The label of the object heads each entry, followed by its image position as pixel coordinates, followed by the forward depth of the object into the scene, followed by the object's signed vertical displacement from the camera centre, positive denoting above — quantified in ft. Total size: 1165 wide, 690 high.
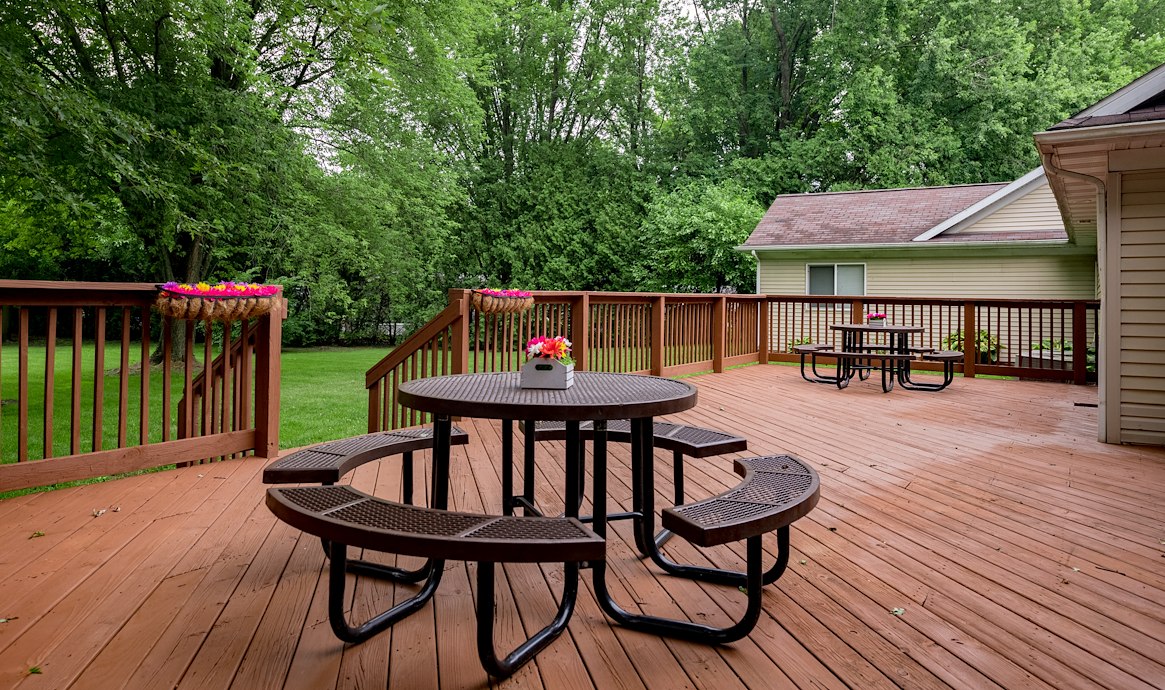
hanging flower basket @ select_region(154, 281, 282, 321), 10.35 +0.81
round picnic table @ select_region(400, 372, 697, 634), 6.09 -0.54
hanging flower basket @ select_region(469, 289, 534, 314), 15.25 +1.25
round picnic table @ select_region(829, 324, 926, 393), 23.20 +0.30
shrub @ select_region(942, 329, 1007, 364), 34.24 +0.80
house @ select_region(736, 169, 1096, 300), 35.99 +6.69
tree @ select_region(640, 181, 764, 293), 49.62 +9.13
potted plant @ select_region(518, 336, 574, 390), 7.34 -0.15
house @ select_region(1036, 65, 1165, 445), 13.91 +1.92
